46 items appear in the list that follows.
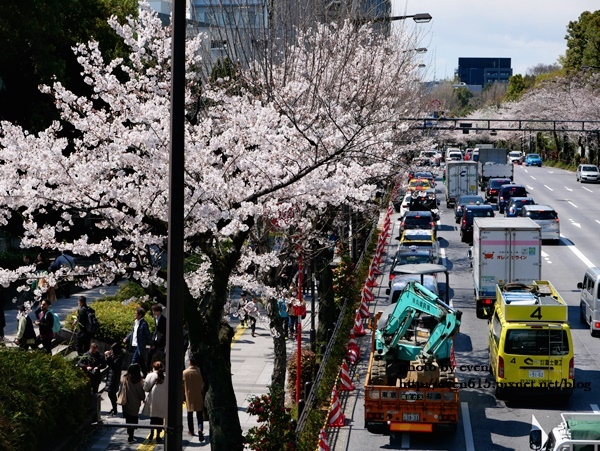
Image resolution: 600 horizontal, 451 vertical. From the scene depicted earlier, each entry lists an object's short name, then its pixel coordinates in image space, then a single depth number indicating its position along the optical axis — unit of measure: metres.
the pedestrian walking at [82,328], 22.30
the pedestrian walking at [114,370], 19.86
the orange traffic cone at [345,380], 21.85
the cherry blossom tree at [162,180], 13.91
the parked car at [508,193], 61.31
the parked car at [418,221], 46.31
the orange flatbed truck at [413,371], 18.97
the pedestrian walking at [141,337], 20.90
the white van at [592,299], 27.70
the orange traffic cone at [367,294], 31.28
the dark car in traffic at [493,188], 68.19
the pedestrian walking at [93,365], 19.55
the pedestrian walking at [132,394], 18.19
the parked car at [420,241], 39.47
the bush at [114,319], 24.48
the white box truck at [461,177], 64.57
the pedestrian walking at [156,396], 17.59
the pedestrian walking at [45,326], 21.50
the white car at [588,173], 85.56
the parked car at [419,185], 62.59
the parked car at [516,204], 53.78
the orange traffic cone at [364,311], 29.44
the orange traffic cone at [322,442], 16.28
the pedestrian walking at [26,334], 20.78
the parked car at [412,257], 35.09
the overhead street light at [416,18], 27.93
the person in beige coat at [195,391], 18.31
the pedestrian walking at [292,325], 29.17
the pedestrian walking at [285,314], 26.17
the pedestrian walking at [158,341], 21.11
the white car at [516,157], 118.43
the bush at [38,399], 15.34
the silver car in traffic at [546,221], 47.59
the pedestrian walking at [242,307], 16.88
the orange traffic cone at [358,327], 28.04
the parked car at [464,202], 56.16
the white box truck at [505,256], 30.56
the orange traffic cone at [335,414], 19.17
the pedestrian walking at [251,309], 16.69
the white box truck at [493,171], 77.44
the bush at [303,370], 22.60
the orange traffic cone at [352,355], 25.53
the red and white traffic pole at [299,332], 20.20
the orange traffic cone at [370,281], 33.19
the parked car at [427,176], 70.94
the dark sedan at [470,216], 49.53
